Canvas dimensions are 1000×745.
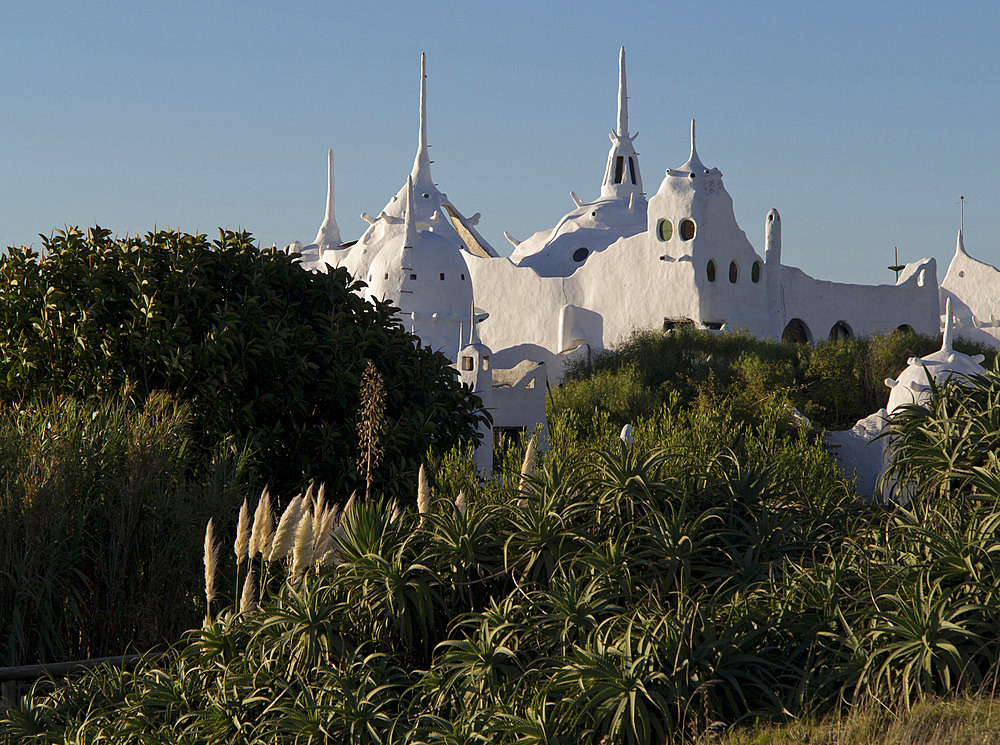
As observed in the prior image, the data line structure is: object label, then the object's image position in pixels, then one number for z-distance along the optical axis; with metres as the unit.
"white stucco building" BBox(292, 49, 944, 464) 62.03
